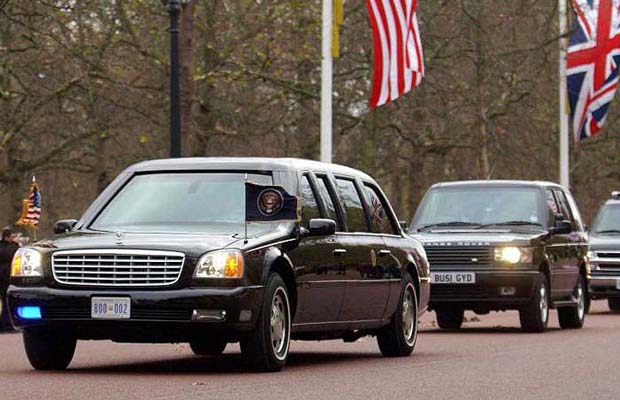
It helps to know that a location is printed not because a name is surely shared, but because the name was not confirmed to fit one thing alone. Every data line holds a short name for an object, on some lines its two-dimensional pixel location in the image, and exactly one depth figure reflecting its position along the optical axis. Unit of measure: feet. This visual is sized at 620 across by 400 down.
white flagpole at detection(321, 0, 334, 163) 98.73
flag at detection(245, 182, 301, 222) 46.39
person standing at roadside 83.92
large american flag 93.04
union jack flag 120.78
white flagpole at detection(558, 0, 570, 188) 134.31
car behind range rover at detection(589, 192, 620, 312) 96.99
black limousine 43.42
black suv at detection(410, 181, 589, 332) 72.13
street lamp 84.07
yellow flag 99.25
